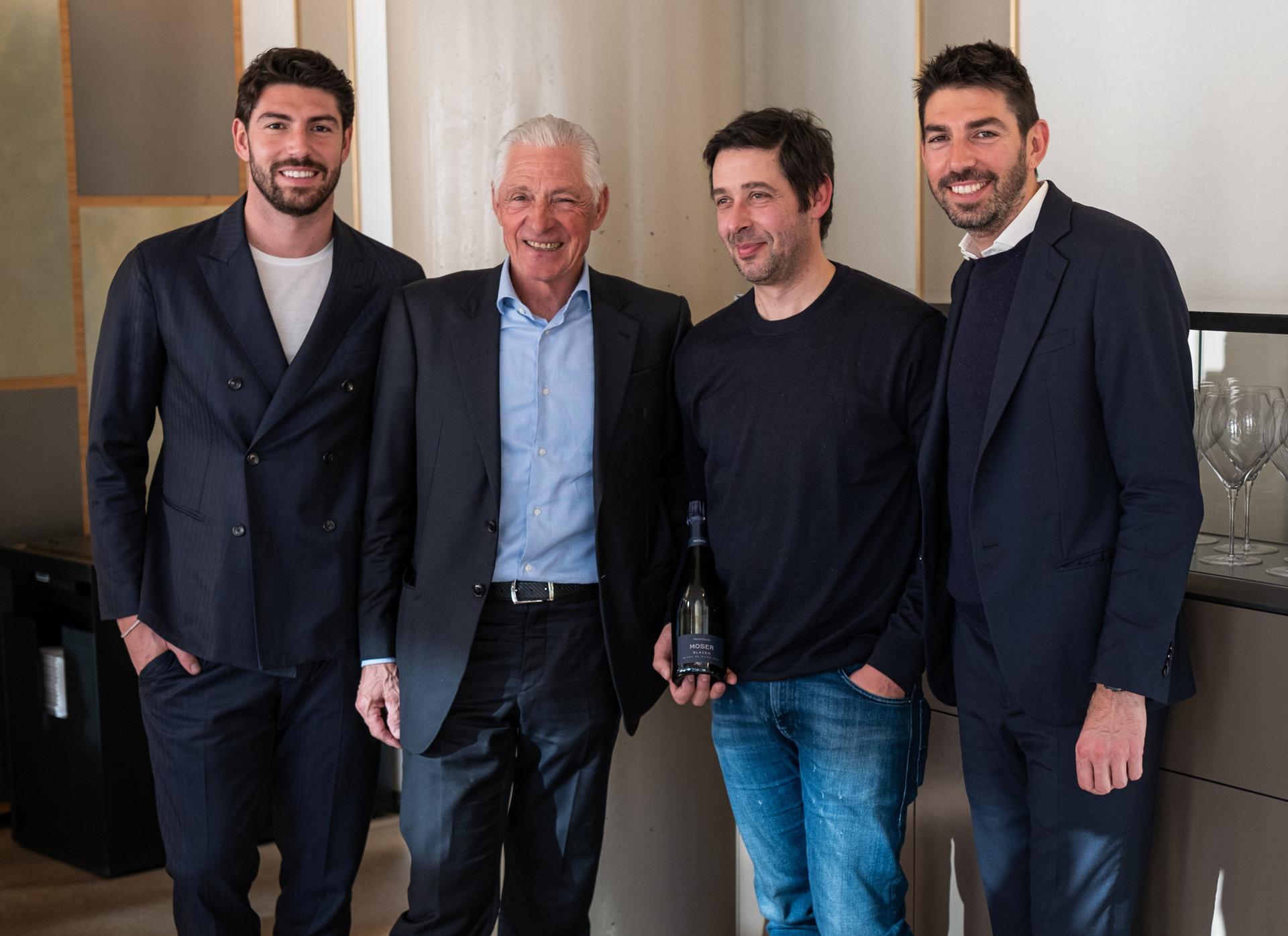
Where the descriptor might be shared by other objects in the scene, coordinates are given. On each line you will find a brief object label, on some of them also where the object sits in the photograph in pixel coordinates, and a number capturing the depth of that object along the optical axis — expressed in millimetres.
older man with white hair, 2480
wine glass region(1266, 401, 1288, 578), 2426
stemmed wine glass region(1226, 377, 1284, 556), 2496
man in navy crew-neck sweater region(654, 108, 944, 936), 2393
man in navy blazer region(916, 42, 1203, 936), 2006
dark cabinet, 4016
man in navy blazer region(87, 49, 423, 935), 2520
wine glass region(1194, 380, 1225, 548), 2506
